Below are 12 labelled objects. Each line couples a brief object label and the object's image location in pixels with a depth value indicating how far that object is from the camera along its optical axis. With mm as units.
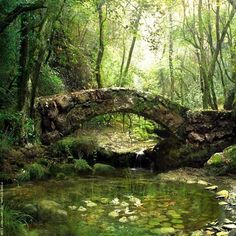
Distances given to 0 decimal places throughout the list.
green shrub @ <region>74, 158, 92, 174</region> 12969
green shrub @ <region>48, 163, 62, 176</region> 12269
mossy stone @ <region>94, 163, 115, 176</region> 13336
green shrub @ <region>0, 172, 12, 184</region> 10578
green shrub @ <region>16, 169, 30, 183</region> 10844
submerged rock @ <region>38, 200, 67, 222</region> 7398
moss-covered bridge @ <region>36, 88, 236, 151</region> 13805
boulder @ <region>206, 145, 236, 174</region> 12820
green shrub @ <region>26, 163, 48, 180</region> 11349
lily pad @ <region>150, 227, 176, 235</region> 7164
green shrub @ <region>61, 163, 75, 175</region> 12602
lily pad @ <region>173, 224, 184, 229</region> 7539
